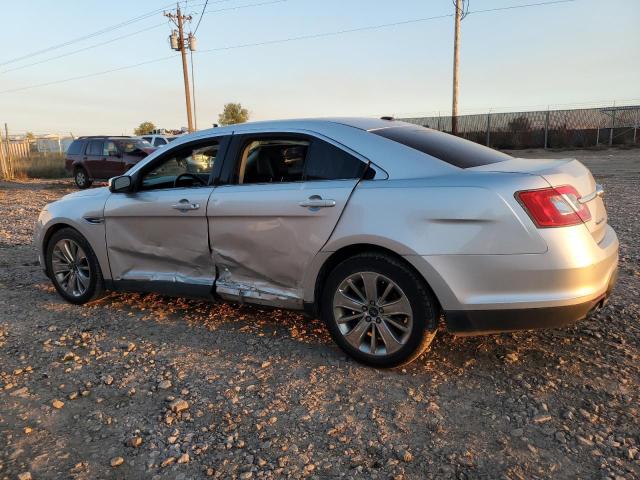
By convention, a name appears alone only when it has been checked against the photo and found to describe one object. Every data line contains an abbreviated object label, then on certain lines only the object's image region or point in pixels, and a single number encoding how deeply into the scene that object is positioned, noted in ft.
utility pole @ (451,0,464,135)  80.84
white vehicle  69.87
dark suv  56.34
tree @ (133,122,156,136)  204.03
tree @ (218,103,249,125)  183.35
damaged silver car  9.37
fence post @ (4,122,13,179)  77.74
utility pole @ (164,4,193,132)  98.89
